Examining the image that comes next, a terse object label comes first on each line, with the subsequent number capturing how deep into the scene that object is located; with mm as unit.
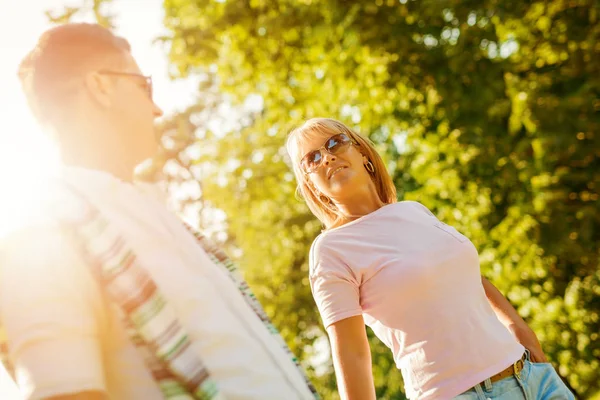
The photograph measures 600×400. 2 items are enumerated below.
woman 2203
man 1127
